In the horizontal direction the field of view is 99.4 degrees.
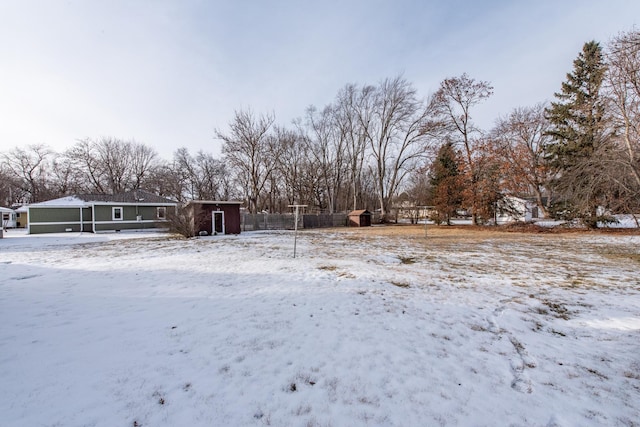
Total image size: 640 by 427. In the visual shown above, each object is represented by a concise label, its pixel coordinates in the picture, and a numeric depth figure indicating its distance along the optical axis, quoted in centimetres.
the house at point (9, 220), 3100
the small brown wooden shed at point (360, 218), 2956
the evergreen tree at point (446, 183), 2505
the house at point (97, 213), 2064
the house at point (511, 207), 2312
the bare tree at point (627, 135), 1220
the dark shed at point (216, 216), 1709
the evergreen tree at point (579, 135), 1510
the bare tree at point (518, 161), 2098
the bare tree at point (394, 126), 3003
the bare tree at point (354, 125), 3259
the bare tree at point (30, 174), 3609
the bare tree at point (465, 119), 2305
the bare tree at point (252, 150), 2753
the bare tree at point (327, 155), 3516
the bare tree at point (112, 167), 3469
